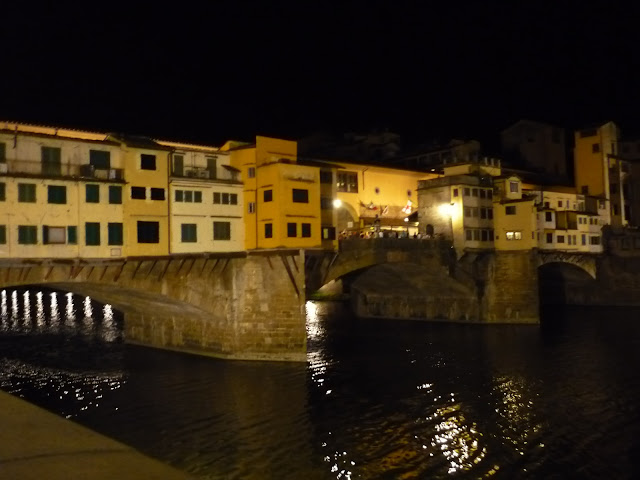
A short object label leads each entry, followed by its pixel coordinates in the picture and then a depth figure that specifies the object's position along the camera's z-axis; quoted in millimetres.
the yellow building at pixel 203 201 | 34438
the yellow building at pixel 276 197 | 36031
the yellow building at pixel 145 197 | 32469
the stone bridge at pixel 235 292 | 32375
